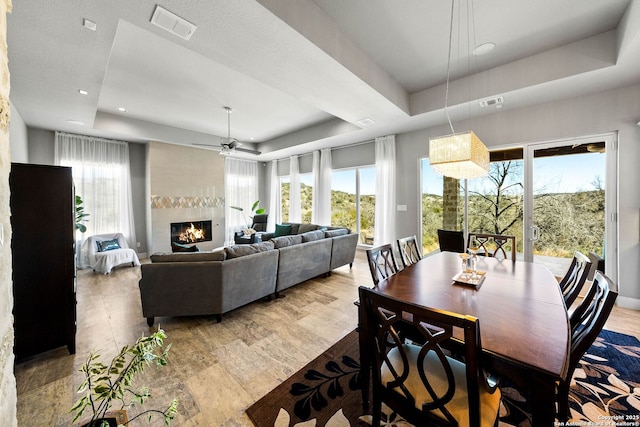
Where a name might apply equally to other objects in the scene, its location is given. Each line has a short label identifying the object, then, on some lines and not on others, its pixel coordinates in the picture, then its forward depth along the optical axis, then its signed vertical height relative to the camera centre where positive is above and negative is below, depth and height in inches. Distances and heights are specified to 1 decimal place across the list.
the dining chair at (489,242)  113.4 -16.7
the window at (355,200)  230.8 +10.6
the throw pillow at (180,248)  129.6 -19.4
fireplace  237.1 -19.6
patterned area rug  60.8 -51.5
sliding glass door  127.3 +4.8
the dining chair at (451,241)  141.8 -18.3
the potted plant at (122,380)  31.2 -21.8
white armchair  178.9 -30.7
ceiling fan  182.5 +49.8
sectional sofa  102.6 -30.0
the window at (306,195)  278.8 +18.3
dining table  38.4 -23.4
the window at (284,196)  309.9 +19.6
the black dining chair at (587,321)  43.6 -22.9
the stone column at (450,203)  176.1 +5.0
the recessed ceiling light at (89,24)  74.0 +57.9
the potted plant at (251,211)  283.4 -0.4
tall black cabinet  81.4 -15.3
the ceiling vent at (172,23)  70.7 +57.5
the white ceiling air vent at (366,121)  163.2 +61.1
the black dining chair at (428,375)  35.9 -32.2
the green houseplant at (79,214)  183.6 -0.7
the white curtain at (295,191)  285.1 +23.8
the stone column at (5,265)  32.6 -7.3
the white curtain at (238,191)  287.1 +26.0
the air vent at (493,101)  132.0 +59.7
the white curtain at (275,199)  313.7 +16.0
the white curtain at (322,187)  253.8 +25.1
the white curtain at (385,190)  203.5 +17.6
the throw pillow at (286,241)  134.6 -17.0
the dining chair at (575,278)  66.9 -20.8
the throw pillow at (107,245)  189.0 -25.3
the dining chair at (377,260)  82.4 -18.0
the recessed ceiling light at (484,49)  108.8 +73.2
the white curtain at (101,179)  196.2 +29.2
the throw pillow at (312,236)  153.0 -16.1
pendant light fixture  81.8 +19.0
